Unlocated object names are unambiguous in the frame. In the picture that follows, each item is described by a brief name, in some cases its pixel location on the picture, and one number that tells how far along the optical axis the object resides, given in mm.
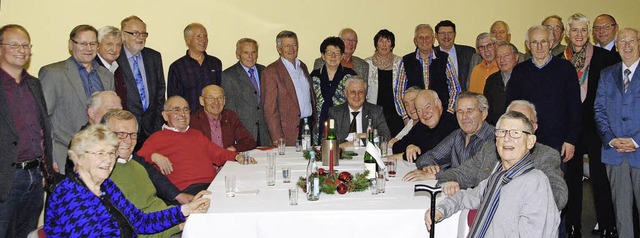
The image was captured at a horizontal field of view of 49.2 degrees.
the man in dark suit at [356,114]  5676
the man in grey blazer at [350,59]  6516
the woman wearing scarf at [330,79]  6133
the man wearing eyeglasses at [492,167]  3303
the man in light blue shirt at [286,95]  6035
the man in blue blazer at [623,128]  4586
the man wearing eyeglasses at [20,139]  3885
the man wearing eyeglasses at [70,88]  4746
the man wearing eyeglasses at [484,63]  6066
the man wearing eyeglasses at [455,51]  6551
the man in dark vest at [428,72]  6316
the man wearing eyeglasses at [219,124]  5449
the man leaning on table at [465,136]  4262
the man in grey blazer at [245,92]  6133
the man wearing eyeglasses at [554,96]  4887
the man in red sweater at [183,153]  4676
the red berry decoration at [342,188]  3439
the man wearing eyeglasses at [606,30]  5664
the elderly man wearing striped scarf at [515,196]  2787
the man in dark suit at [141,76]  5531
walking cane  2848
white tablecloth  3082
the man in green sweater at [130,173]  3555
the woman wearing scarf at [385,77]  6391
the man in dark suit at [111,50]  5223
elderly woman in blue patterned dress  2811
